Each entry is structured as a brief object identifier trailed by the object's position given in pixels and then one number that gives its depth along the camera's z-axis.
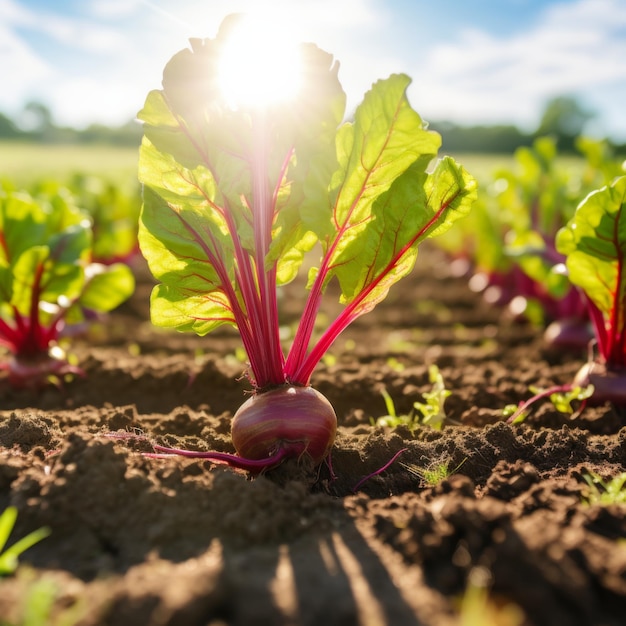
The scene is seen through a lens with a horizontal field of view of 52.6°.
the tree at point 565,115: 55.94
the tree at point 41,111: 62.45
